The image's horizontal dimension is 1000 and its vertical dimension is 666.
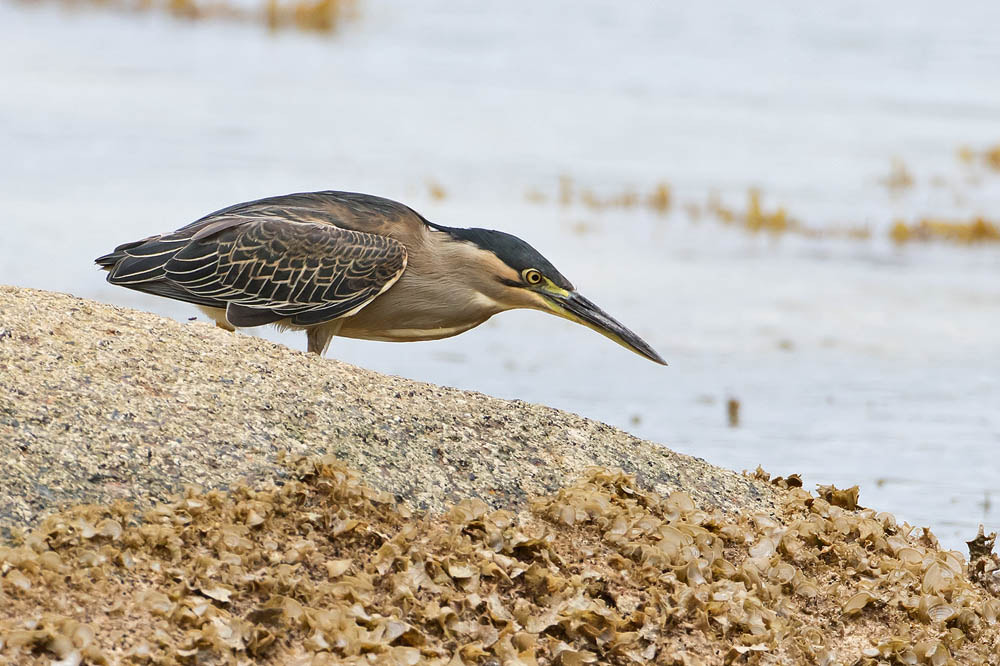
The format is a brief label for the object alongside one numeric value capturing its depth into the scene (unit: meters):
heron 12.36
